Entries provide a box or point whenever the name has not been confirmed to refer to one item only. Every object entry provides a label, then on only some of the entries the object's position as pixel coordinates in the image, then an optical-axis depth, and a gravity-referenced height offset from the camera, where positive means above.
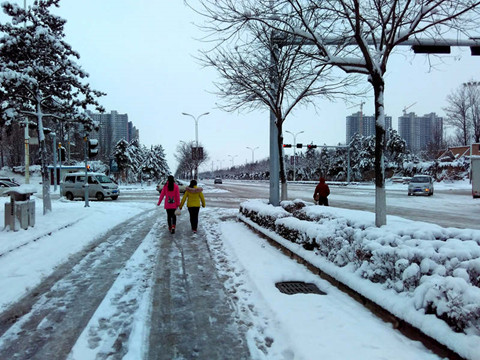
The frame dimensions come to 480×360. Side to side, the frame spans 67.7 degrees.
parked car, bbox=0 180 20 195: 27.77 -0.58
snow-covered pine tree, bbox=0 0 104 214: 11.85 +3.68
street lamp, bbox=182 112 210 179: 48.40 +6.84
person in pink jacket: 10.40 -0.69
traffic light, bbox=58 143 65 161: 19.45 +1.25
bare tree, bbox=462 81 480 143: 50.19 +9.54
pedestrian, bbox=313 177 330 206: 13.47 -0.69
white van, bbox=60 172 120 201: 24.38 -0.74
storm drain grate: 5.19 -1.71
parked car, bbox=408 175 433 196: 28.97 -1.12
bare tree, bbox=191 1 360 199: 11.46 +3.21
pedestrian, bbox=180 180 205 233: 10.63 -0.76
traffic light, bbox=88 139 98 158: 16.44 +1.36
